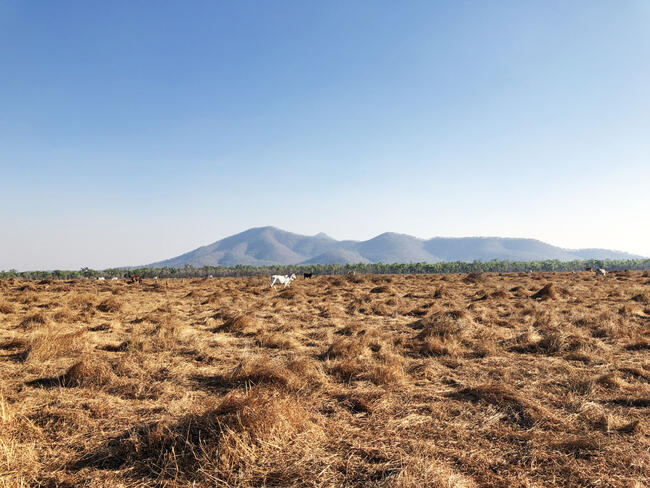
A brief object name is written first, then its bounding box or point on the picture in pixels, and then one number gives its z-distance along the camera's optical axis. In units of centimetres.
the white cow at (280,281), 3418
